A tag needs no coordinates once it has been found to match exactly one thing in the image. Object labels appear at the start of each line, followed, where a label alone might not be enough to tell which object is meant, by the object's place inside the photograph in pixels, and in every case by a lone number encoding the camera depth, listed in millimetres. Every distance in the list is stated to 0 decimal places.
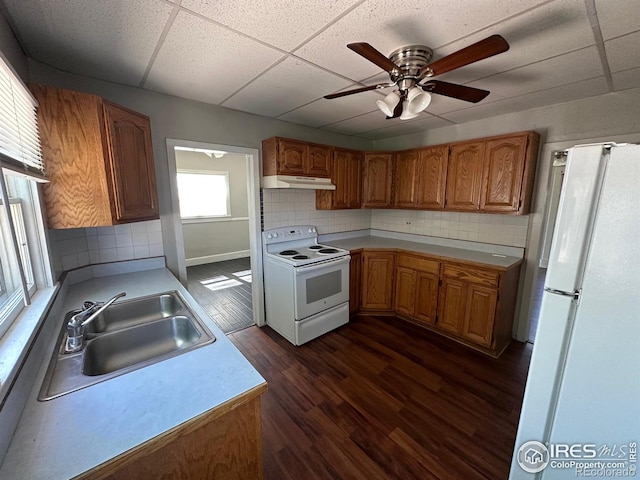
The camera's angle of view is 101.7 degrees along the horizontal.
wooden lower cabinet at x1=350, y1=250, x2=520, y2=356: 2432
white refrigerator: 761
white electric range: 2598
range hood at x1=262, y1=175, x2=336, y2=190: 2643
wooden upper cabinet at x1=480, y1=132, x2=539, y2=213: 2334
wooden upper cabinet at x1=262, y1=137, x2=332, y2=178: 2645
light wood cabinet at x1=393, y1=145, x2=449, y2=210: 2906
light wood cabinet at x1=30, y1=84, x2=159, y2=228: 1368
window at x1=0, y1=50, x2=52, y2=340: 958
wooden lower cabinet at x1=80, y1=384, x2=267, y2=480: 712
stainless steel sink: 954
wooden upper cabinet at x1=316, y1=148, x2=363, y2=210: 3172
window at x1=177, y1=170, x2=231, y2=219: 5355
